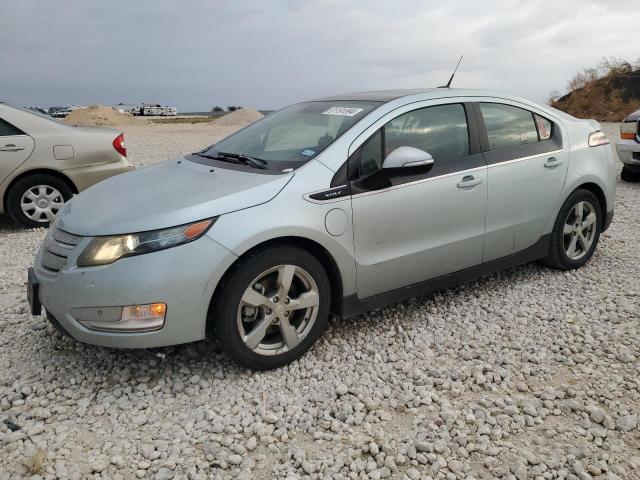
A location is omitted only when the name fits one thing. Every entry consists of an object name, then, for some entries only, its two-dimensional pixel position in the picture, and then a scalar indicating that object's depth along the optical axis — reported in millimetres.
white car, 8906
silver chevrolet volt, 2963
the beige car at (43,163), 6617
